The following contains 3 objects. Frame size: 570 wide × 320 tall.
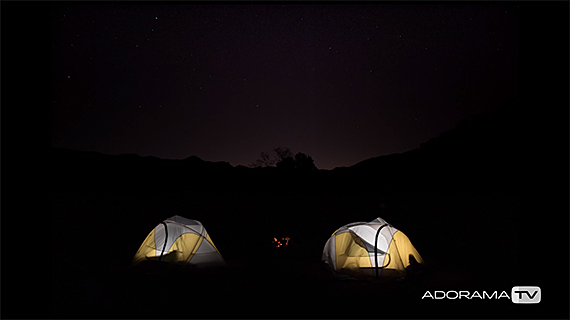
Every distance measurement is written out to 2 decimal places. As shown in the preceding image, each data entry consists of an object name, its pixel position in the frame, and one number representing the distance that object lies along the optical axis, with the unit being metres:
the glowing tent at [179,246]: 8.55
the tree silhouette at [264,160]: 46.66
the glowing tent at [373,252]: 7.98
